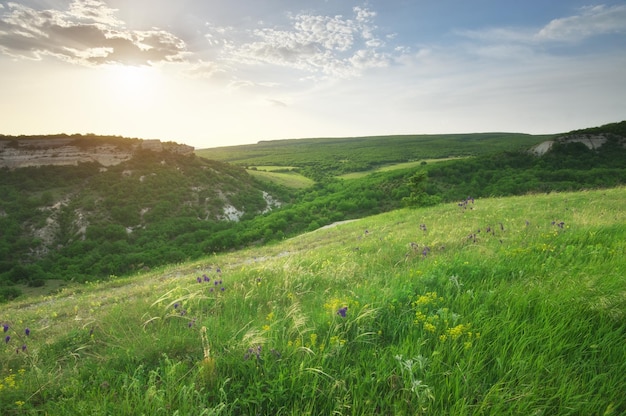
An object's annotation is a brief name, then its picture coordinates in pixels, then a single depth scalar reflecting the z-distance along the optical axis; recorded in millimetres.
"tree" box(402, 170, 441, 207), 22723
